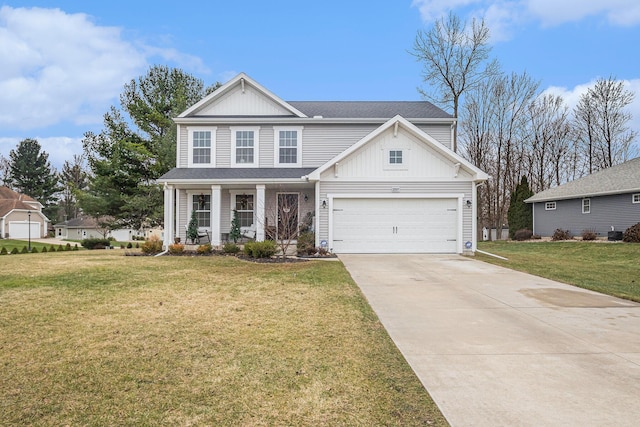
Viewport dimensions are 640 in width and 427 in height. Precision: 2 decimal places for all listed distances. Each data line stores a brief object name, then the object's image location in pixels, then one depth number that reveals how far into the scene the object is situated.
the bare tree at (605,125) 32.12
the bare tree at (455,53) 28.80
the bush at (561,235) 25.83
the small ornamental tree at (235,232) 16.81
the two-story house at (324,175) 15.56
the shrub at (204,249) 15.09
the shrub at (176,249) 15.15
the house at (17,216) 44.47
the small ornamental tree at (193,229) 16.98
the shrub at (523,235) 29.08
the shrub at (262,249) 13.46
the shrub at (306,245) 14.56
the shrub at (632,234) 20.66
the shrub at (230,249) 14.83
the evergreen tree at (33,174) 54.47
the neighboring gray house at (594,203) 22.70
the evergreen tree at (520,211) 30.58
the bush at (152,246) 15.47
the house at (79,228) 50.66
